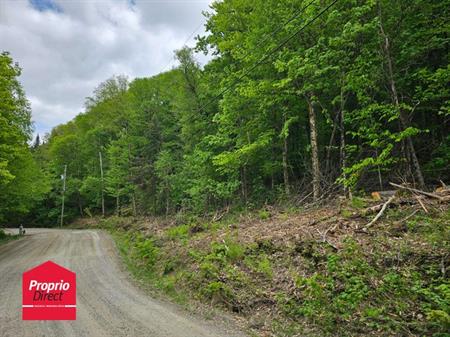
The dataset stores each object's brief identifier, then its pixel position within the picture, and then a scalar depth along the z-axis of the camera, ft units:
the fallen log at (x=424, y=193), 23.50
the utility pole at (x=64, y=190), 117.61
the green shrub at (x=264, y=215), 38.22
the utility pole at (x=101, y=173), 111.06
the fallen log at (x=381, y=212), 22.97
